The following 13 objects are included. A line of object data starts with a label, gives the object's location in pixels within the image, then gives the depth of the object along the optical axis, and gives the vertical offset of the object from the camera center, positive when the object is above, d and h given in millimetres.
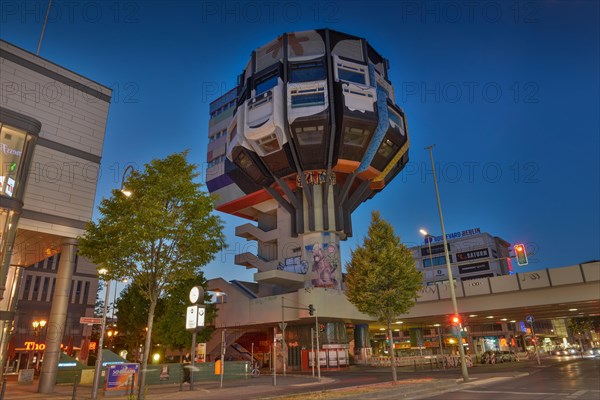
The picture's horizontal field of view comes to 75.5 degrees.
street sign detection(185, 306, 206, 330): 16500 +772
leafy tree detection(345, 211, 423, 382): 24797 +3357
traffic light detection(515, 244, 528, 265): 24422 +4534
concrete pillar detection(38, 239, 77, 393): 21219 +1169
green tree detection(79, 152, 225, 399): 17750 +4861
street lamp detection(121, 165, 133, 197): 18934 +6909
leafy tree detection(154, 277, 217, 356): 44625 +1800
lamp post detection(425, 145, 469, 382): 24578 -698
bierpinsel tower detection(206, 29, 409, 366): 58094 +28688
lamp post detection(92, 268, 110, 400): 18345 -1050
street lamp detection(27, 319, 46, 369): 49544 +1972
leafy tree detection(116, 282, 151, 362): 49188 +2649
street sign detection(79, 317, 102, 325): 18578 +862
